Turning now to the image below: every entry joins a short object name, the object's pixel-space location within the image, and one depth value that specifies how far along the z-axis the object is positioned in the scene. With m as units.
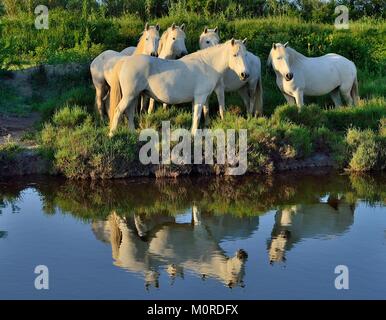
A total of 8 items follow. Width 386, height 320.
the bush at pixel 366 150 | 13.37
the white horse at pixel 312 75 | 15.27
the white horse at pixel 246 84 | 14.51
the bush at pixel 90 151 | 12.74
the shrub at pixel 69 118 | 14.55
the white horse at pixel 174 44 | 15.30
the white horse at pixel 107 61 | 14.80
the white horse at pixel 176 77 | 13.50
